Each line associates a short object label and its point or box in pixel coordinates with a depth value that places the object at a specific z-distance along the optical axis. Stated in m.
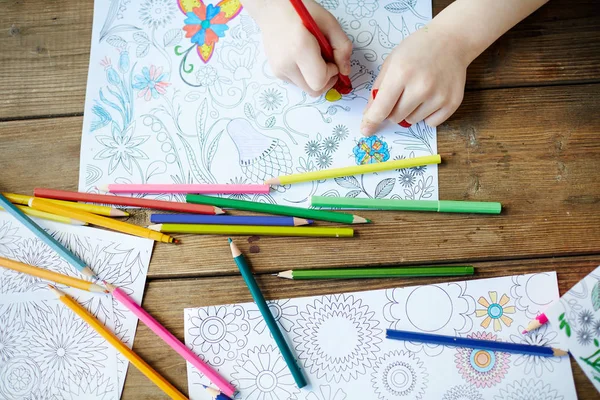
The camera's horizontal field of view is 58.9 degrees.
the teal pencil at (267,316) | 0.52
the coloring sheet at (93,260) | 0.55
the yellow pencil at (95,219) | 0.55
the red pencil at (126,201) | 0.55
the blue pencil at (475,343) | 0.52
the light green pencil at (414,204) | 0.54
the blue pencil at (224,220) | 0.55
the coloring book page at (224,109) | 0.56
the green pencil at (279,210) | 0.54
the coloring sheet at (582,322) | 0.51
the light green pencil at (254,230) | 0.54
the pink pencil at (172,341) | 0.52
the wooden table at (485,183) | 0.54
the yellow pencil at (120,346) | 0.52
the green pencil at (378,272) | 0.53
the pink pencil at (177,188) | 0.56
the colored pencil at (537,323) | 0.52
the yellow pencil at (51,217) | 0.56
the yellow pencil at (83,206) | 0.56
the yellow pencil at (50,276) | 0.54
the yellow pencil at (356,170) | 0.55
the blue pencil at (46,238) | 0.55
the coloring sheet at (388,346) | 0.52
